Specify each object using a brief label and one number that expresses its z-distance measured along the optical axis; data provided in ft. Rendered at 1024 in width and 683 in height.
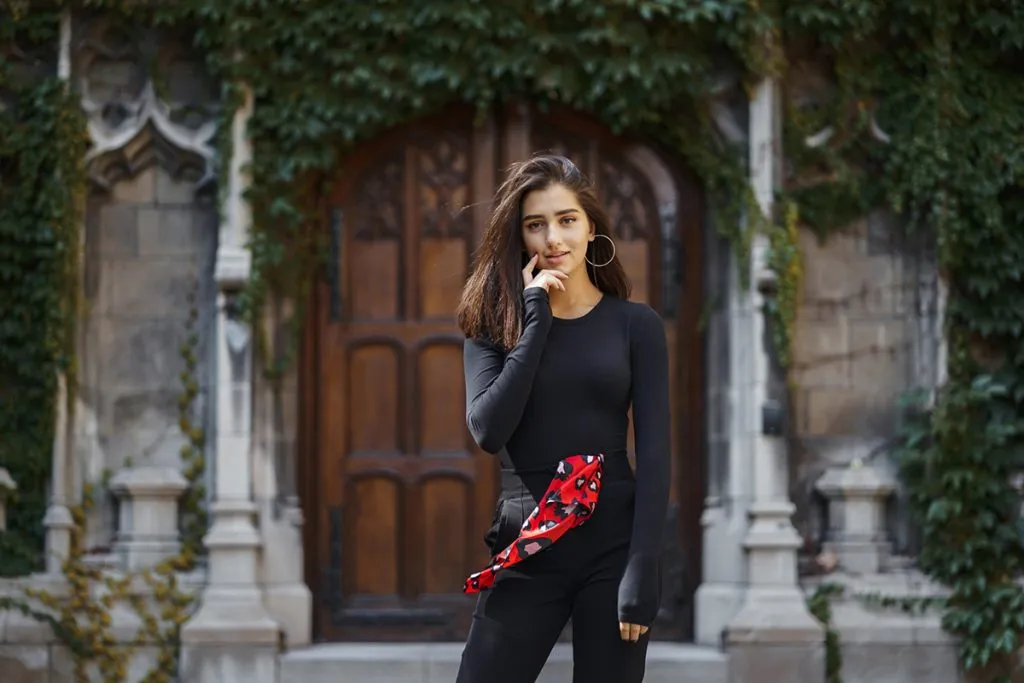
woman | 10.50
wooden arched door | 24.08
